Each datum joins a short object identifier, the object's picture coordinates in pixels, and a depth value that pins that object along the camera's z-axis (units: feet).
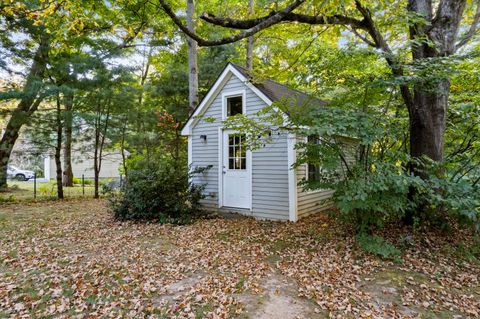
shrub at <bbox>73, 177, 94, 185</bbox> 57.64
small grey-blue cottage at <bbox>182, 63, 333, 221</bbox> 21.36
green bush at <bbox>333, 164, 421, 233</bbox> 12.10
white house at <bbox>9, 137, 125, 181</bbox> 32.12
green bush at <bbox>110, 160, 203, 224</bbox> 21.58
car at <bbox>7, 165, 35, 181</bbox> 66.69
